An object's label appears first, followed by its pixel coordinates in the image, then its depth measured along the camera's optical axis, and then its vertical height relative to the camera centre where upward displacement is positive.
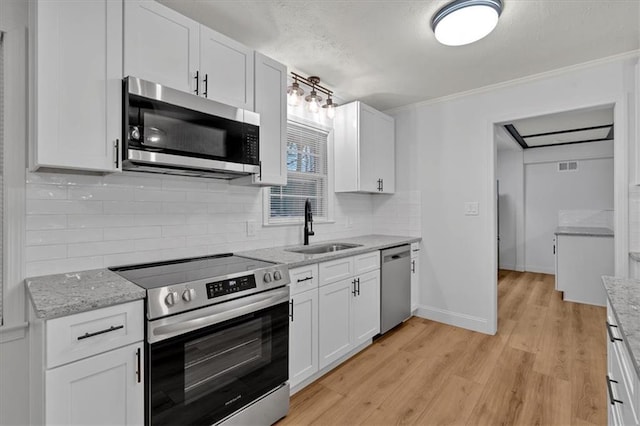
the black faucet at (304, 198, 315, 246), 2.96 -0.06
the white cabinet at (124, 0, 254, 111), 1.66 +0.92
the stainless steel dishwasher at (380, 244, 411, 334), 3.11 -0.77
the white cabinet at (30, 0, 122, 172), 1.40 +0.60
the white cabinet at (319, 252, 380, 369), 2.41 -0.82
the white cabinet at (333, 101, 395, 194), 3.36 +0.71
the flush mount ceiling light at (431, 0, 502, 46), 1.89 +1.20
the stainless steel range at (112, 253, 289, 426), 1.41 -0.66
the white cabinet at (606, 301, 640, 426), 0.95 -0.61
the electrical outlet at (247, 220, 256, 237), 2.59 -0.13
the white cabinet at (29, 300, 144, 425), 1.17 -0.61
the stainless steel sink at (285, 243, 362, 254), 2.88 -0.34
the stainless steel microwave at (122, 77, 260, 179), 1.61 +0.45
